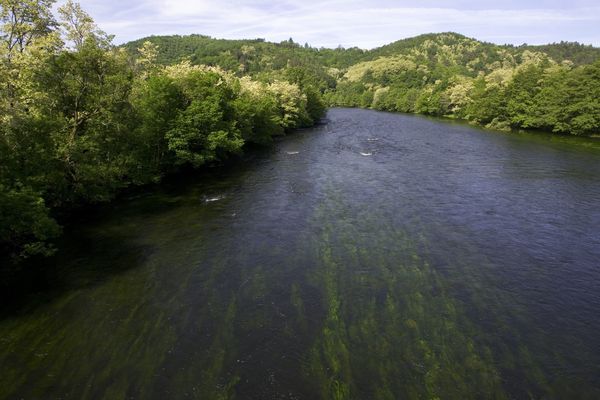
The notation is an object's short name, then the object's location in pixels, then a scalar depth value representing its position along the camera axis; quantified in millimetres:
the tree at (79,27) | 32062
